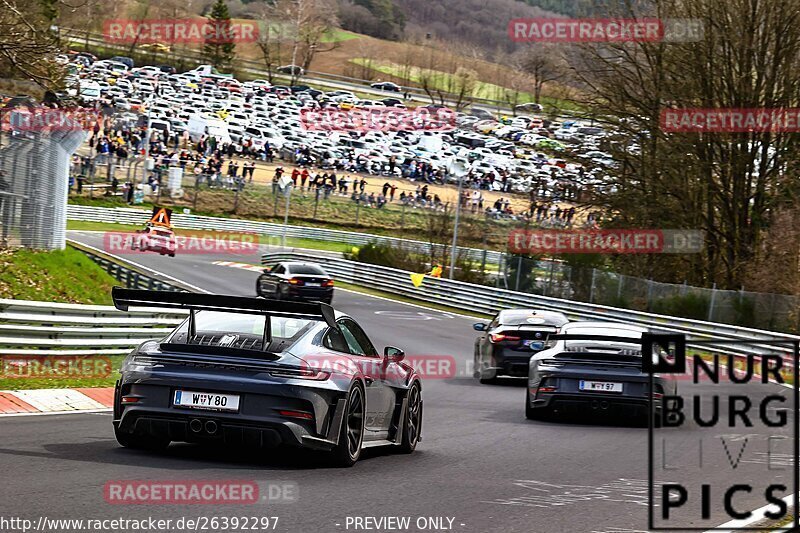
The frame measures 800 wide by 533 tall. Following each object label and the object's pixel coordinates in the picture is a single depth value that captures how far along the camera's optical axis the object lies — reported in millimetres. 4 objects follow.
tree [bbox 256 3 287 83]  141912
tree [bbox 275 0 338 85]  147875
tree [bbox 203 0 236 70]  124438
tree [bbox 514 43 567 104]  127888
